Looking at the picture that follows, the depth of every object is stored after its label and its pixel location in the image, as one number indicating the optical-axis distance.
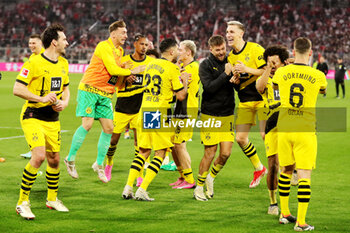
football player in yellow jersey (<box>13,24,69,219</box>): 13.80
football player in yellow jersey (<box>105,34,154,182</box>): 19.87
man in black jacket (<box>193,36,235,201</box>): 16.39
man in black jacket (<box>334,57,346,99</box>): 54.43
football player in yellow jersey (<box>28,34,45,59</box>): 20.39
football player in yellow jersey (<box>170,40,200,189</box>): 17.87
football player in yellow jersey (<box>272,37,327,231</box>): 12.81
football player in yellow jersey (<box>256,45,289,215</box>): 14.64
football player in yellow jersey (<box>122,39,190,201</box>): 16.08
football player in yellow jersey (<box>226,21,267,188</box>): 16.92
